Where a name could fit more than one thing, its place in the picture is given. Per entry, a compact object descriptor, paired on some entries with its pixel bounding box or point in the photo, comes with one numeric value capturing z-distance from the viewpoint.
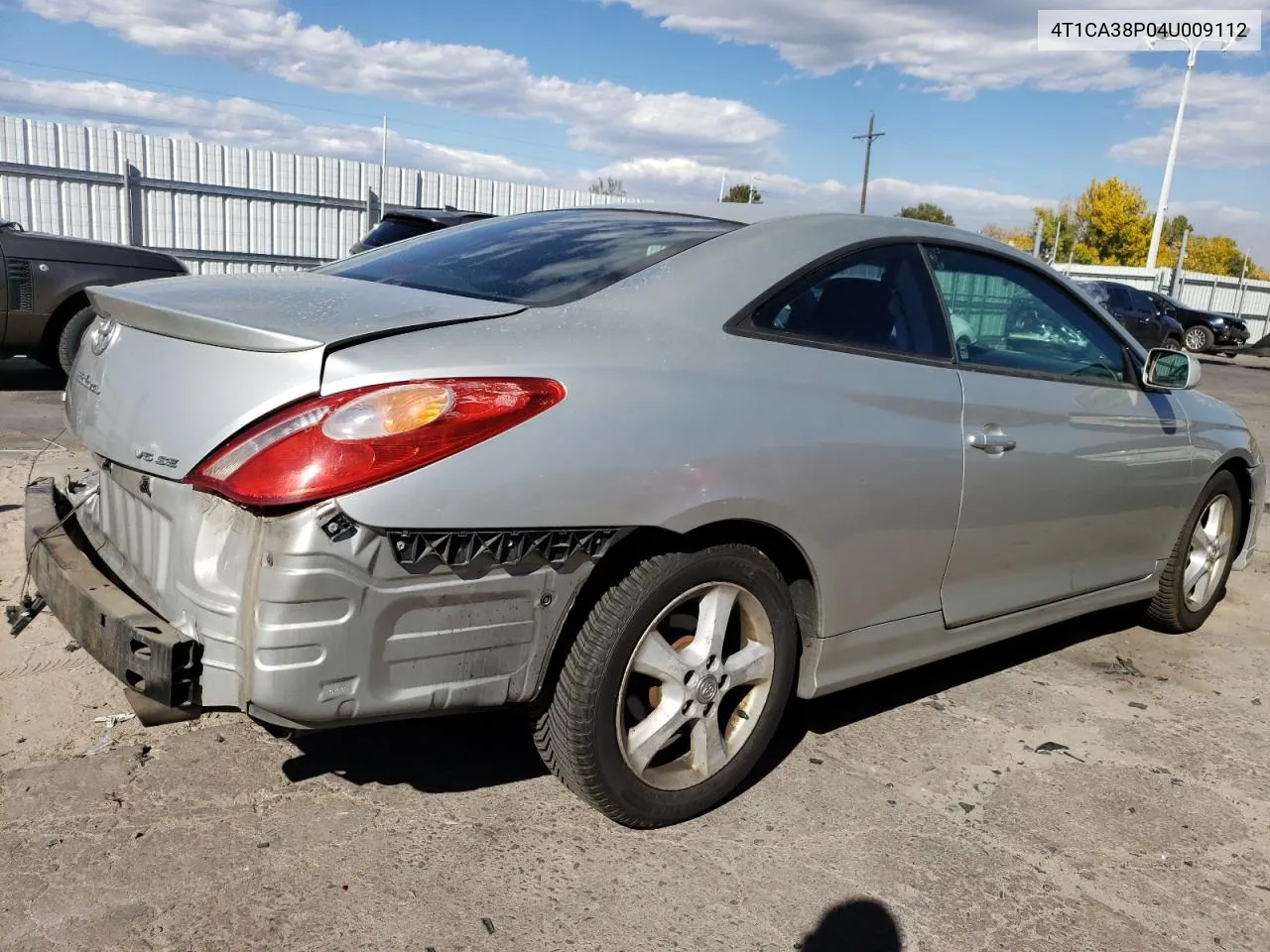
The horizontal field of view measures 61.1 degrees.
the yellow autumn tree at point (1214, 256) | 79.44
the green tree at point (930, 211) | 80.50
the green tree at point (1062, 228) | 75.58
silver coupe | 2.15
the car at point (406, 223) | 10.49
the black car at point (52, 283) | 8.11
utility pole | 44.53
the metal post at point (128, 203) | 15.88
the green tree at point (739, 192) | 49.97
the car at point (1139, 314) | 24.75
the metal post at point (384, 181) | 18.71
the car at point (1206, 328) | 25.61
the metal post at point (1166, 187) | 38.56
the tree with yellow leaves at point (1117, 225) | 63.78
